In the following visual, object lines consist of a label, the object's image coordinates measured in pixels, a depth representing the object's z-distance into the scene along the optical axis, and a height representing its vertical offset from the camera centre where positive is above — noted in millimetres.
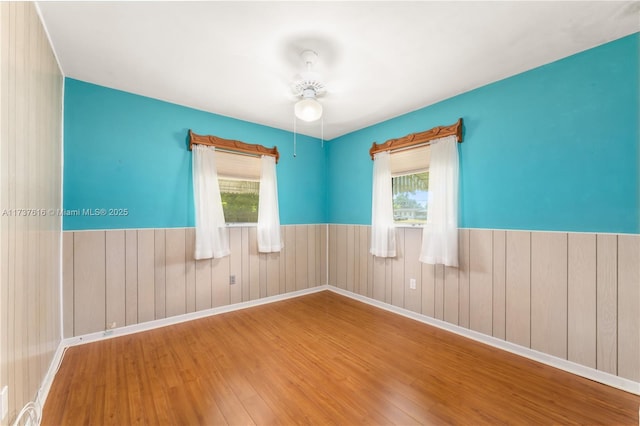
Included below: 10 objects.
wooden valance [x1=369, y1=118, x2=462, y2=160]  2972 +895
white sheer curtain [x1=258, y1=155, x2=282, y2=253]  3912 -11
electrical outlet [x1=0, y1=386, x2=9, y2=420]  1249 -894
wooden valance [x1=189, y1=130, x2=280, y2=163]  3371 +890
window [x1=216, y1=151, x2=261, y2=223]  3705 +369
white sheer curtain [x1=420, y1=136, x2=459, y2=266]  2951 +58
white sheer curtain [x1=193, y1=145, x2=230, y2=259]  3330 +87
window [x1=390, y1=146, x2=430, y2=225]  3418 +354
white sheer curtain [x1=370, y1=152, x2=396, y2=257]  3645 +5
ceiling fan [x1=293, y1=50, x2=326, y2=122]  2520 +1206
